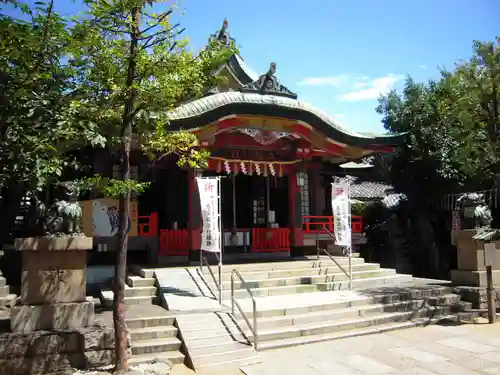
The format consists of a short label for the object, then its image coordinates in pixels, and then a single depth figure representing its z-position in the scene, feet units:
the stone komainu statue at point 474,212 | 36.81
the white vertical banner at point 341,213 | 40.40
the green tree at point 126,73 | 20.15
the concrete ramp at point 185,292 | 29.37
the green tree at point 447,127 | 35.96
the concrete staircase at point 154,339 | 23.73
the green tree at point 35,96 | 17.58
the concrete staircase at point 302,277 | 36.88
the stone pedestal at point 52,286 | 22.06
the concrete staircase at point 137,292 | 31.60
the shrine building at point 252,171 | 42.60
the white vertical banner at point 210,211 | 33.71
